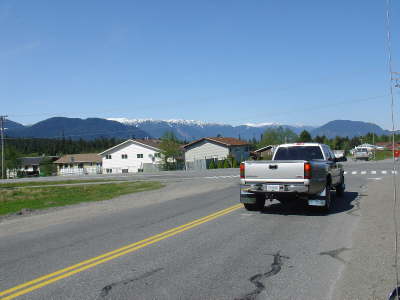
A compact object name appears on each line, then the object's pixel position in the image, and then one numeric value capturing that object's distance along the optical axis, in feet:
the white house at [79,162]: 358.02
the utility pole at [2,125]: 218.50
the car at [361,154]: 200.64
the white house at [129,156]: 288.45
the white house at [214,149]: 270.63
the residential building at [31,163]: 409.06
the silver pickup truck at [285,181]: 35.24
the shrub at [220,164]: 208.13
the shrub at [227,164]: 205.26
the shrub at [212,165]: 208.70
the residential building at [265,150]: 304.34
